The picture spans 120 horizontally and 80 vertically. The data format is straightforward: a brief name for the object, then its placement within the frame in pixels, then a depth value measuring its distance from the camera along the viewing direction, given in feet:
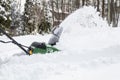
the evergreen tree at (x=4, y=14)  115.03
